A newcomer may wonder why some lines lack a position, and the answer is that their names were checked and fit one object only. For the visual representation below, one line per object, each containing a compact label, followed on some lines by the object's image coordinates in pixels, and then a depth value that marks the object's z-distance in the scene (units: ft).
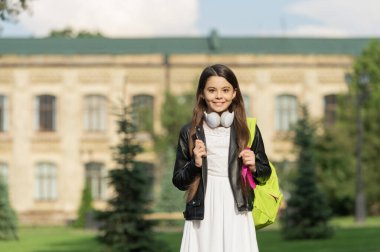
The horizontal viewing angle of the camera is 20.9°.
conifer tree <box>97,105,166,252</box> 64.49
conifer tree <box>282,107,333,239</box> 89.61
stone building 170.91
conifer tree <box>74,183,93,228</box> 147.84
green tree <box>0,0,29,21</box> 56.70
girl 23.43
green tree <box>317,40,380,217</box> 148.77
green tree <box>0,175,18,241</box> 98.43
